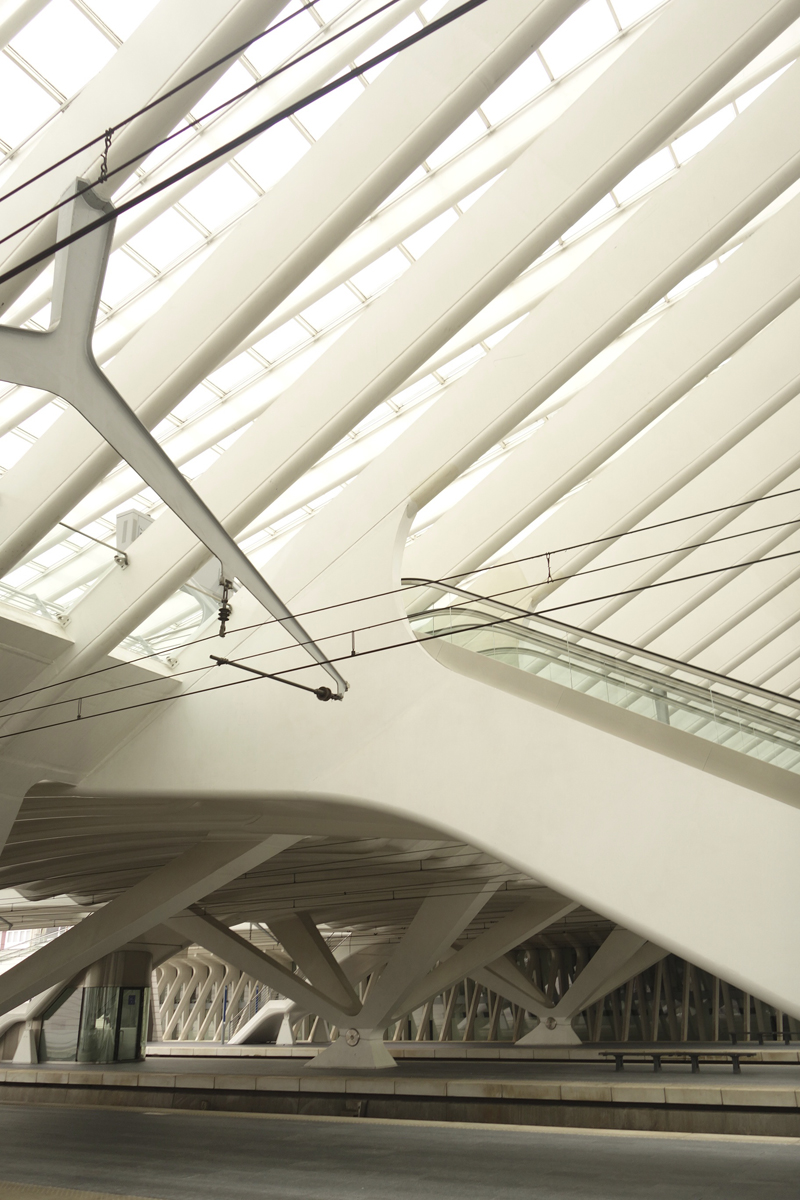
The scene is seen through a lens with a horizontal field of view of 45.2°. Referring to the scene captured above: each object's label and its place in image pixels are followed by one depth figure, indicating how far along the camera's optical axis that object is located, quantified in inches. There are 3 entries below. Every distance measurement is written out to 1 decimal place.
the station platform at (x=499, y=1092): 490.3
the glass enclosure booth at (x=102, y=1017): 1087.6
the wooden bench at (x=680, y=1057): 696.4
